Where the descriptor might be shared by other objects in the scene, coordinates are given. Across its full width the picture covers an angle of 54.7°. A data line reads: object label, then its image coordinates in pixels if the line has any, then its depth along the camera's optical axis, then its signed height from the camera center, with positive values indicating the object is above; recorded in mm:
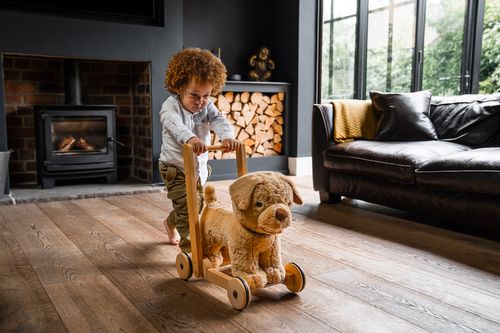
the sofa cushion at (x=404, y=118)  3191 -14
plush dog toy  1527 -362
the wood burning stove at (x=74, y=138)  3643 -192
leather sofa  2387 -280
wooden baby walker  1662 -539
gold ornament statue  4652 +486
